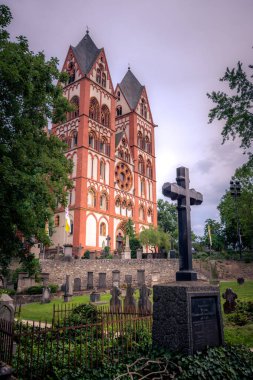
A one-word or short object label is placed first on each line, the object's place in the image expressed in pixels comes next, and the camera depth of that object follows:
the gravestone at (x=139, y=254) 28.71
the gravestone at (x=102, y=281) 21.64
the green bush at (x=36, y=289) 18.95
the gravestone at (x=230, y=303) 10.70
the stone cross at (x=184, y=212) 5.38
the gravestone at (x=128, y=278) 22.02
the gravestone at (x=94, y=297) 15.22
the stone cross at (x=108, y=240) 32.97
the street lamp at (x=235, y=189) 23.50
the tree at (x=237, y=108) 14.93
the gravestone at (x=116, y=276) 20.54
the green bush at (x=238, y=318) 9.24
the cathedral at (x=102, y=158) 32.91
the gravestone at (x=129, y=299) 11.29
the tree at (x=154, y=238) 35.22
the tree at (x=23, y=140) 8.53
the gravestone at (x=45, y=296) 16.81
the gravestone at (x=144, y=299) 10.80
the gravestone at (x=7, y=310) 6.95
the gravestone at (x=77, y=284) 20.97
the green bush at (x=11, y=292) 18.01
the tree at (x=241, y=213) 34.34
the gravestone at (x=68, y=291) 17.27
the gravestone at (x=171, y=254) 29.56
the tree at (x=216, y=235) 47.00
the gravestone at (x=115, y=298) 12.23
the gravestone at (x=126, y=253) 28.23
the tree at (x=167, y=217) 54.53
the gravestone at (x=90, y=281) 22.02
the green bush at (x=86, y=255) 28.91
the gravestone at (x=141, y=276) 20.64
